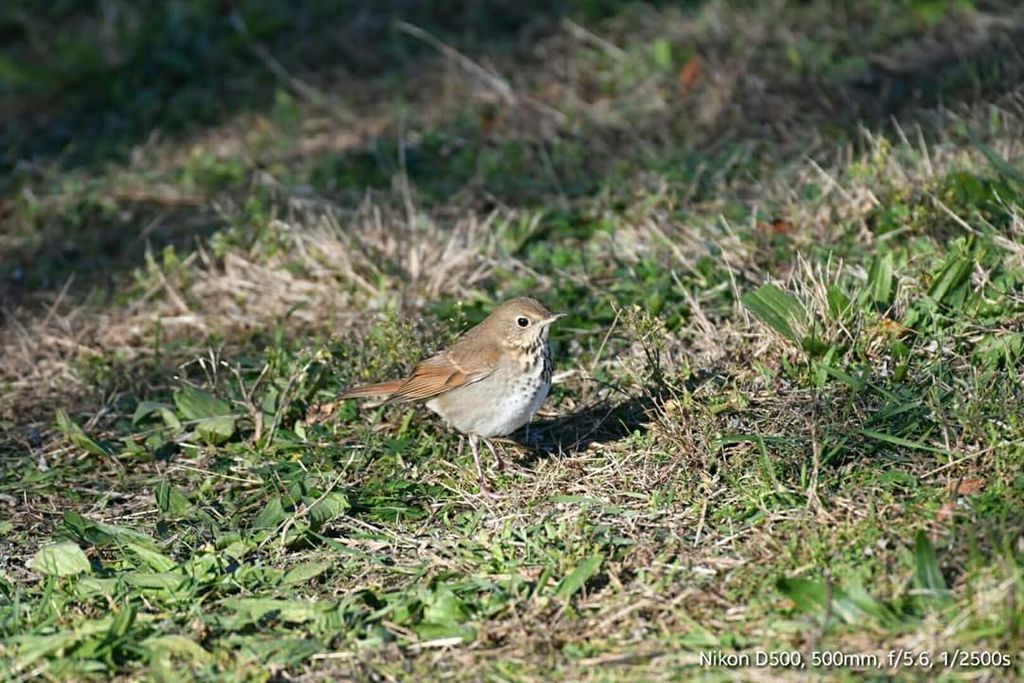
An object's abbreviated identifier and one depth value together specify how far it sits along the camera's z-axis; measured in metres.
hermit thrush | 11.05
